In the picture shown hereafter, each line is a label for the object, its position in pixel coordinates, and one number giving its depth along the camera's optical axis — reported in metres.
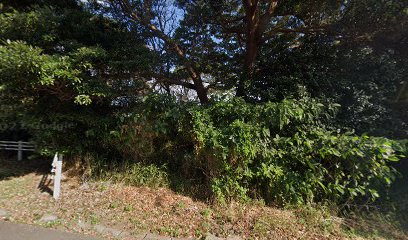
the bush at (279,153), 3.69
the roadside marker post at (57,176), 4.26
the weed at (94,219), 3.56
